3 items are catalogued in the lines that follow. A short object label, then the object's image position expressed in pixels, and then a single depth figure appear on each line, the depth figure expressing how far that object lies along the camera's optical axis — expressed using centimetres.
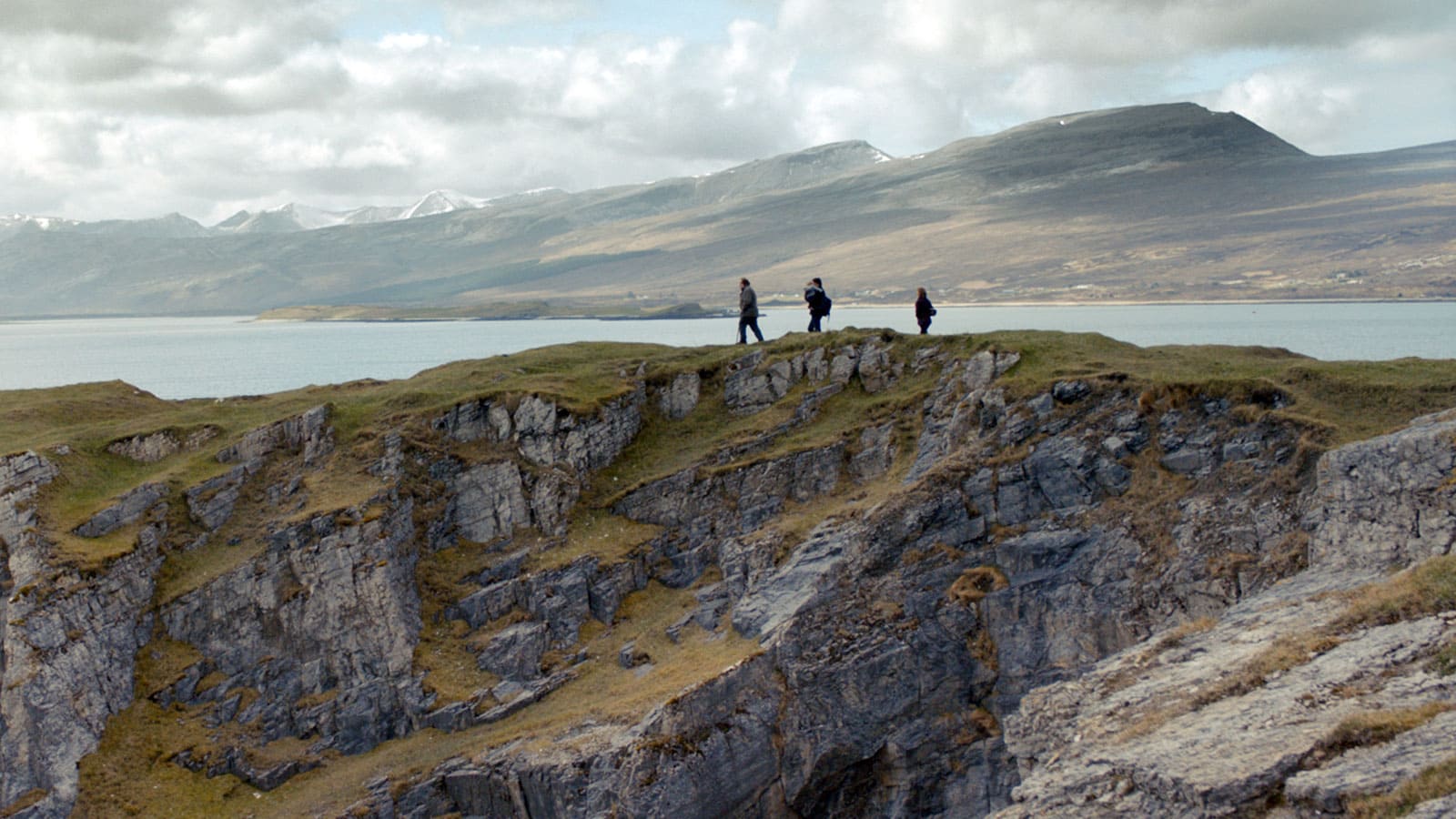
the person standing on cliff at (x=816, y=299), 4459
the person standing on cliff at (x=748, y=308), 4466
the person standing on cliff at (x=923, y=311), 4206
